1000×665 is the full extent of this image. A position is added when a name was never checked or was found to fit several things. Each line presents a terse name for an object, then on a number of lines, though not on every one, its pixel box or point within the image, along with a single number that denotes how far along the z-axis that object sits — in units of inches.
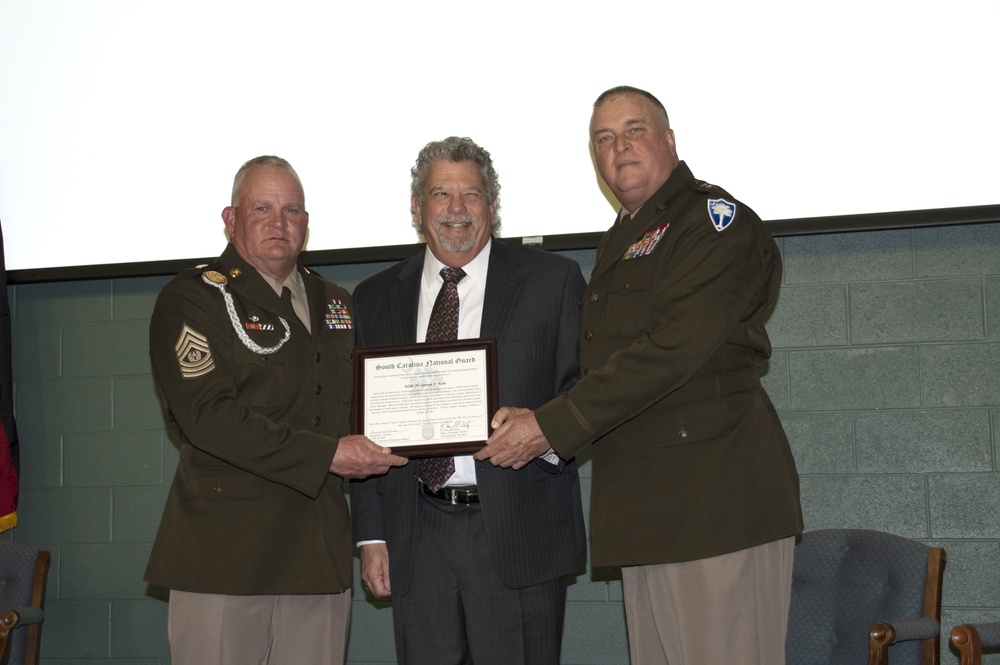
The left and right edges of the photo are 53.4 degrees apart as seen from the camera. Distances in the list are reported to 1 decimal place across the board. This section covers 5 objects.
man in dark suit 103.1
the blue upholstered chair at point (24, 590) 131.6
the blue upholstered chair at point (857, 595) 109.3
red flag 148.3
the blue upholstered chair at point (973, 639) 91.4
